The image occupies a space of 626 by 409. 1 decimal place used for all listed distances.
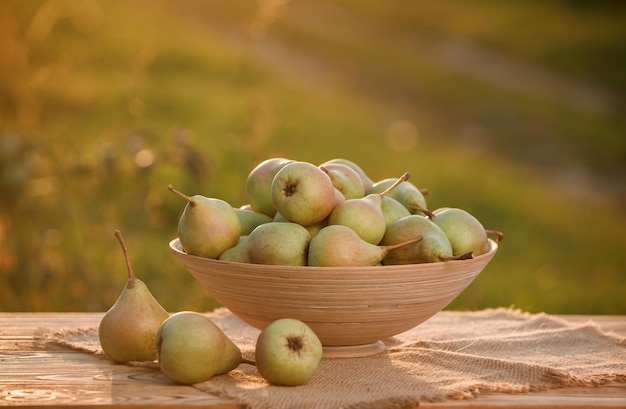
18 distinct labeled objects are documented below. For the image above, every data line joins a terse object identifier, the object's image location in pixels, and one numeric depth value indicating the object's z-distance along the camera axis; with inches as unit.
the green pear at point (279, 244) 86.9
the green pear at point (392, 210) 90.1
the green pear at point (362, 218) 87.7
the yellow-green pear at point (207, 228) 88.3
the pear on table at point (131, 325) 87.4
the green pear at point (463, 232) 89.7
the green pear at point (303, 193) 87.7
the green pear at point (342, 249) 86.2
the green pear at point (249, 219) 90.4
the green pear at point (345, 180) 90.7
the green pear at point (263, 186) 90.7
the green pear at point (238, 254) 88.1
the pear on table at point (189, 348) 84.8
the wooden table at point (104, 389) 83.4
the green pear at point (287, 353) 84.7
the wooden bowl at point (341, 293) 86.1
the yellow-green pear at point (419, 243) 87.5
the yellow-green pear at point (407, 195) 92.0
